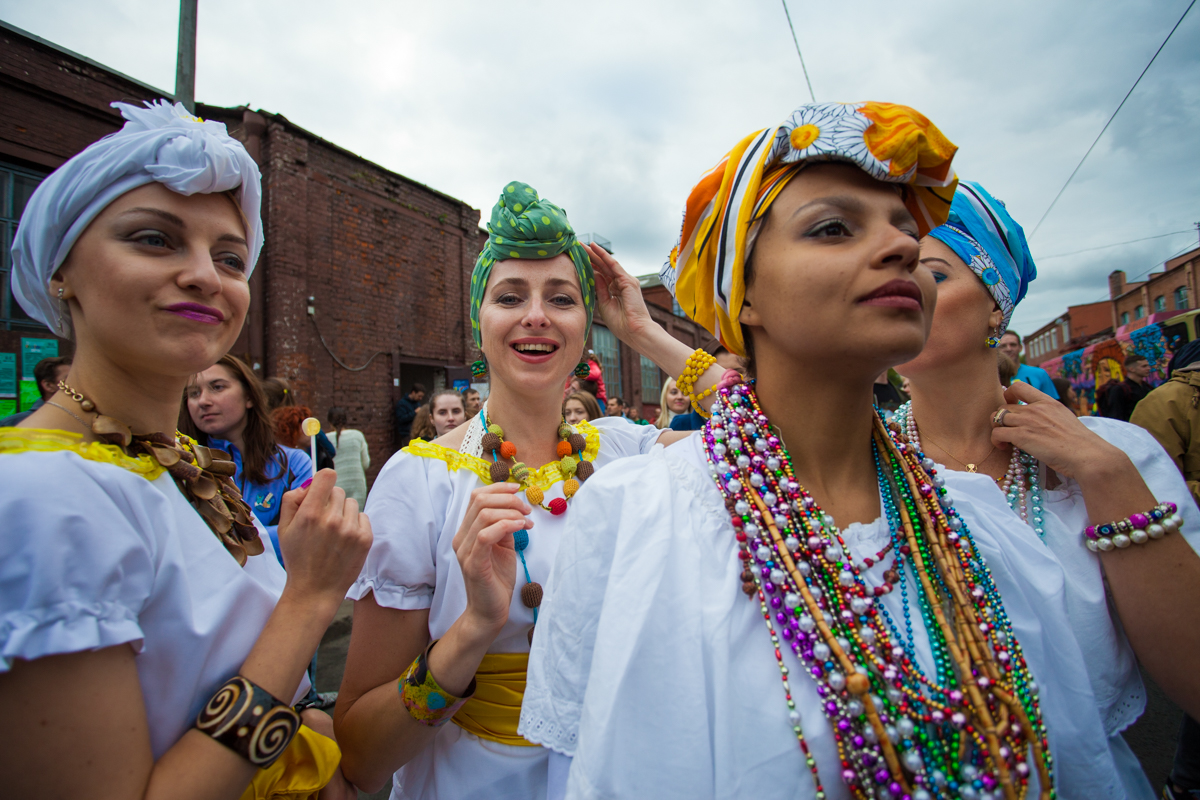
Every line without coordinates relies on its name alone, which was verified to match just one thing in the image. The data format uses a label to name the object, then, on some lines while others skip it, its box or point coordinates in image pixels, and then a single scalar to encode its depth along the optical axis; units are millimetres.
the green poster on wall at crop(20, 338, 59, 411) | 6164
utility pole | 4488
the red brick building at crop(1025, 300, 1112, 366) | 41344
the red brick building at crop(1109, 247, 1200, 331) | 22828
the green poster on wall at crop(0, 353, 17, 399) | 6038
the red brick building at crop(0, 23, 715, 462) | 6316
